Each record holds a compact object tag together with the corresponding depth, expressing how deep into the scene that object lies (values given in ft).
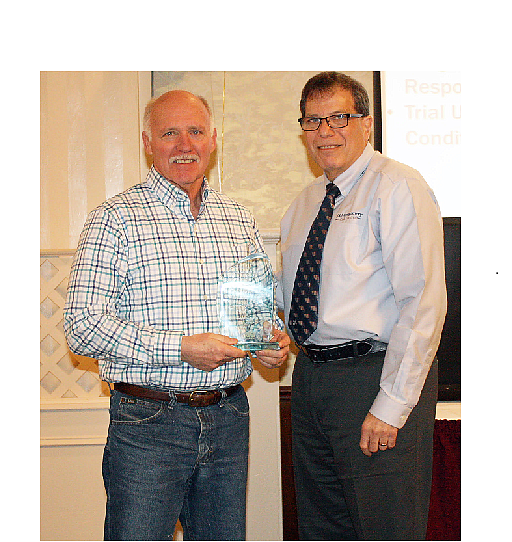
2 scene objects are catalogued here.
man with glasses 5.77
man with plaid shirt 5.32
